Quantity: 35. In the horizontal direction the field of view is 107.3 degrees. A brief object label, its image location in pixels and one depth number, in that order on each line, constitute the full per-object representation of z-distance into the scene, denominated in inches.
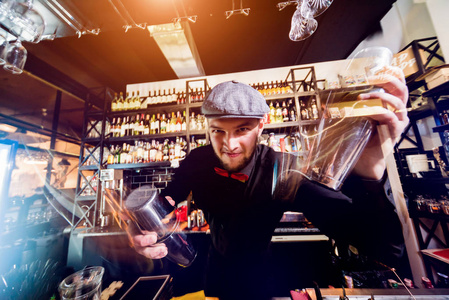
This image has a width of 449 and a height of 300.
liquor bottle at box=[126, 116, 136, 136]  121.9
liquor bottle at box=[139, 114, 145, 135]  121.3
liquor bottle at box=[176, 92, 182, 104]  128.4
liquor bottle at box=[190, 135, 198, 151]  117.8
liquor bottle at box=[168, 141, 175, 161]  116.4
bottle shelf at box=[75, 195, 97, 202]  113.3
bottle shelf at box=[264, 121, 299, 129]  106.6
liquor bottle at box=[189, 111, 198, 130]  120.6
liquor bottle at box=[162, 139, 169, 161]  118.0
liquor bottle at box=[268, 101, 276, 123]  114.2
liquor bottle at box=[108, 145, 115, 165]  119.2
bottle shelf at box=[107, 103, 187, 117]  117.7
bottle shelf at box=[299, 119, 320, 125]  107.3
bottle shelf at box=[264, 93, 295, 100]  110.5
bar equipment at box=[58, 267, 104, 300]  24.8
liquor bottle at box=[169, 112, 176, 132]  120.8
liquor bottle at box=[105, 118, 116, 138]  122.1
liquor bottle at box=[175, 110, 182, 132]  120.5
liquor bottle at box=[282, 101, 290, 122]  113.5
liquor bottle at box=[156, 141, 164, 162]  117.5
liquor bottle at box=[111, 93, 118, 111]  130.8
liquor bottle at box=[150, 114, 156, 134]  121.4
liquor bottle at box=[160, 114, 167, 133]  121.1
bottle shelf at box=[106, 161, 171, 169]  110.9
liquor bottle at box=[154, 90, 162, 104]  128.7
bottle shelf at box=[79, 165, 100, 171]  116.1
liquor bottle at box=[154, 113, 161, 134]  121.2
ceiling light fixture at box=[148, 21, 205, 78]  89.8
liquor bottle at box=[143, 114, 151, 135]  121.6
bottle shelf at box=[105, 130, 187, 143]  114.6
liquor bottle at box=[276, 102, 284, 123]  115.0
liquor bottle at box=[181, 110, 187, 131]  122.1
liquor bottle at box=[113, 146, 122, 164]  121.3
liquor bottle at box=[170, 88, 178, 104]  126.9
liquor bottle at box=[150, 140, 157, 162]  117.6
